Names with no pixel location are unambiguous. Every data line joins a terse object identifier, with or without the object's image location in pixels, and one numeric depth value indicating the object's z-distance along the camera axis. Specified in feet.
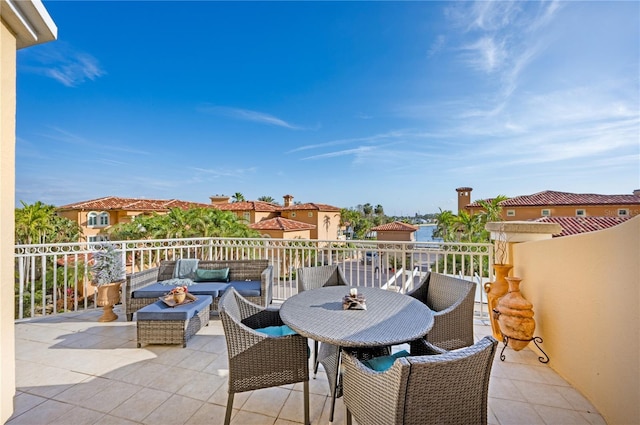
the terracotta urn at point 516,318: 9.01
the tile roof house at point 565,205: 52.83
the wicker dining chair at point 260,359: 5.65
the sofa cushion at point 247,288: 12.39
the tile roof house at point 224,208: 60.44
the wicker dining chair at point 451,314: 7.10
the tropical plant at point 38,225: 43.45
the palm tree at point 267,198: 147.75
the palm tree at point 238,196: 112.68
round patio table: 5.20
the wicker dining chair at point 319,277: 10.20
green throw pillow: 13.94
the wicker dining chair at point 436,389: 3.79
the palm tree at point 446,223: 45.37
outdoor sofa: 11.92
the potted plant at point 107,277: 12.16
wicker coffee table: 9.61
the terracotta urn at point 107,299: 12.13
